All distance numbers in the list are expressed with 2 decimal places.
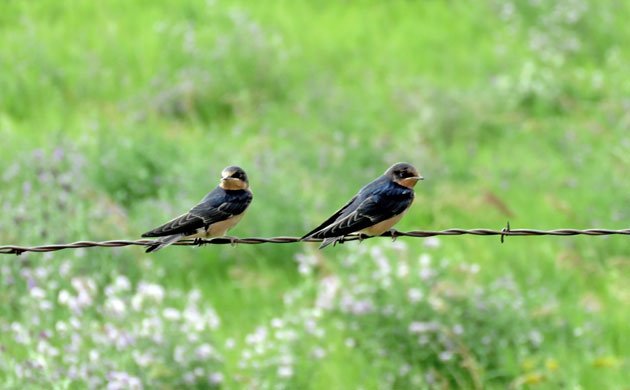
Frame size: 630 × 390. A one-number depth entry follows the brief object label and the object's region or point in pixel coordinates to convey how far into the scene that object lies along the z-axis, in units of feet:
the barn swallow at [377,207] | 26.50
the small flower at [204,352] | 37.70
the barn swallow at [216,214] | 26.58
